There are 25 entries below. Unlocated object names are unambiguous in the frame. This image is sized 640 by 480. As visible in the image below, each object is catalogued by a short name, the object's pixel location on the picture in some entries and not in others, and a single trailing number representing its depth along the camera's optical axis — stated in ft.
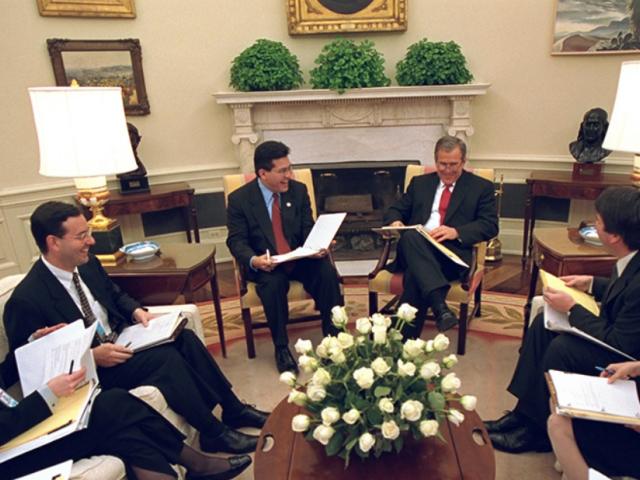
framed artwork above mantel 12.53
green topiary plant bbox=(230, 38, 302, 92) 12.09
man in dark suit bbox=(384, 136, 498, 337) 8.14
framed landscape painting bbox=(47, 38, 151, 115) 11.94
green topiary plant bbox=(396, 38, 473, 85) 12.00
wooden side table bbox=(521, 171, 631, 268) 11.41
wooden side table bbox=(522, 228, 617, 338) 7.37
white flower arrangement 4.16
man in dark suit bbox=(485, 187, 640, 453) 5.19
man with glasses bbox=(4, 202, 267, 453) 5.63
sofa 4.53
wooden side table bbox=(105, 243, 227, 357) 7.63
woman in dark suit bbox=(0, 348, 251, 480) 4.53
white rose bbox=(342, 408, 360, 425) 4.11
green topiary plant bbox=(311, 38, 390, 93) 12.05
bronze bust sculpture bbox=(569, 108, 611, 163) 11.51
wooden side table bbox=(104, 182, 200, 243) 11.91
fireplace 13.85
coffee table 4.35
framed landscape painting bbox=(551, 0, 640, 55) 11.66
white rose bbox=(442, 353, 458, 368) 4.76
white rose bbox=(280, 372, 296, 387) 4.74
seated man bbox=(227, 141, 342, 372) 8.39
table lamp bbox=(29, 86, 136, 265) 6.95
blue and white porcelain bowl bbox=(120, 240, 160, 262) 8.07
